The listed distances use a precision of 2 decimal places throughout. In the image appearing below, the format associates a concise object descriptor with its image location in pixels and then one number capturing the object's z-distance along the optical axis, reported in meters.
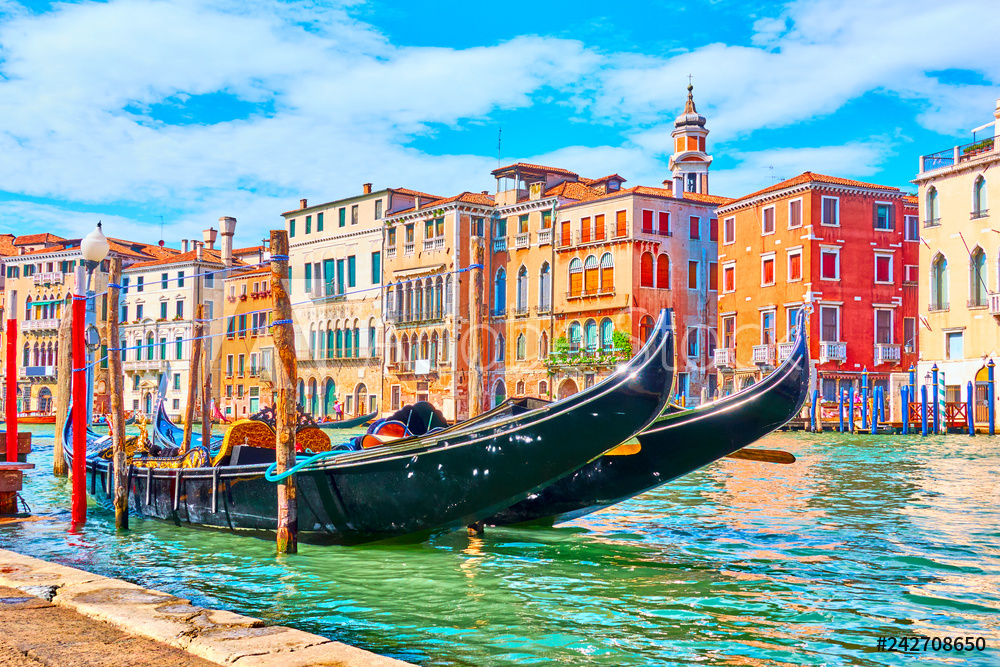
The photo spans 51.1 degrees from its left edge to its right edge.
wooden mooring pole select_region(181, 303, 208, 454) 13.11
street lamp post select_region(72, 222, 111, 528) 9.55
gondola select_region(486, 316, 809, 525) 8.78
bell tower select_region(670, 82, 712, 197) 48.81
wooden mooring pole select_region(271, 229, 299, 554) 8.00
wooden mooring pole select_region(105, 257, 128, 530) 10.06
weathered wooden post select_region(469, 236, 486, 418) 11.11
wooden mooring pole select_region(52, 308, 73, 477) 16.03
